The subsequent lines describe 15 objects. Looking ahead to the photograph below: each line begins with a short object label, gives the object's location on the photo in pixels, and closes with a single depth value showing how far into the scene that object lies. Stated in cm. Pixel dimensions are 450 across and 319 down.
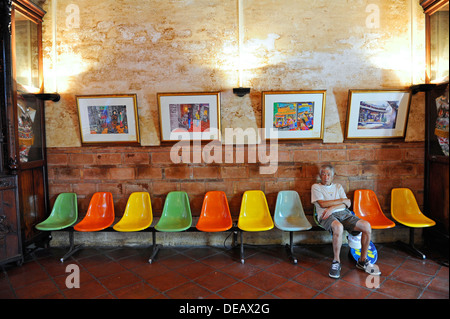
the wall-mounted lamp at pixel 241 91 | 405
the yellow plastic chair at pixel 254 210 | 402
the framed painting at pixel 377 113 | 422
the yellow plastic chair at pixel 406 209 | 401
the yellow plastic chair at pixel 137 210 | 417
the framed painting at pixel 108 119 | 432
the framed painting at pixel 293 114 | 423
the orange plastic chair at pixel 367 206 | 410
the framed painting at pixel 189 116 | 425
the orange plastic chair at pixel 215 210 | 407
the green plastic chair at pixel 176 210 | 414
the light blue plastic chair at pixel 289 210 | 403
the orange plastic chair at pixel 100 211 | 416
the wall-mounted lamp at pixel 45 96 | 423
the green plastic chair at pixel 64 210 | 423
